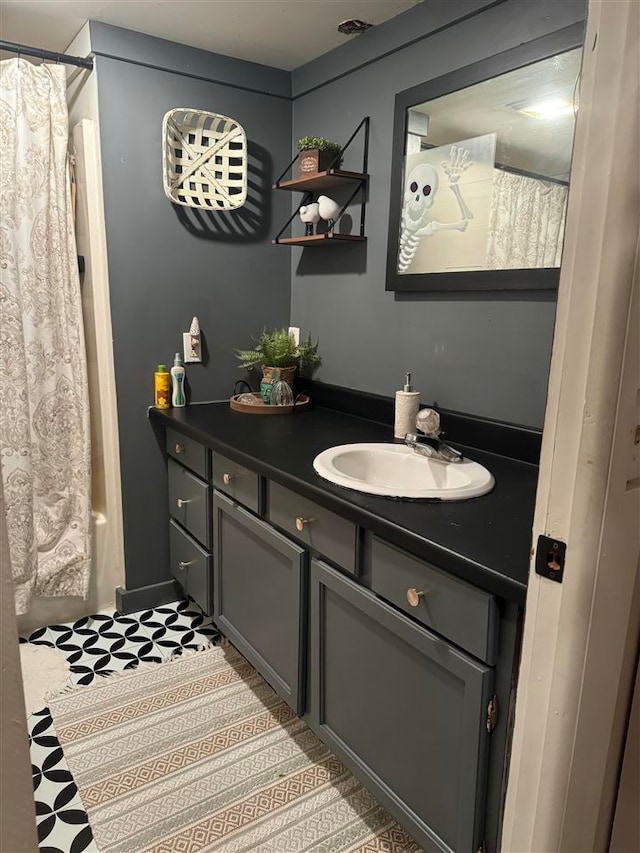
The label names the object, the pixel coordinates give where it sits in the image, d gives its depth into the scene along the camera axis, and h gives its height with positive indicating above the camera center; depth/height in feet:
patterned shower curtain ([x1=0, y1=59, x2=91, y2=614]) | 6.73 -0.71
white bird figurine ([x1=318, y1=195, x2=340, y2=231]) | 7.11 +1.03
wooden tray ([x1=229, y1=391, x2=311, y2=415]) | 7.40 -1.38
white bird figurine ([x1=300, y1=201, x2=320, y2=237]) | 7.26 +0.98
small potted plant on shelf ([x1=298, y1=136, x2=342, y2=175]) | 6.87 +1.60
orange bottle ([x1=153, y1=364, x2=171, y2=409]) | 7.65 -1.17
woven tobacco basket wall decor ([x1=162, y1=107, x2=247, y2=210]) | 7.22 +1.62
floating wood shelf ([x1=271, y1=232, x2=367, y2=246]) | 6.91 +0.67
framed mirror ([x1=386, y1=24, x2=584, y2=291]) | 4.90 +1.16
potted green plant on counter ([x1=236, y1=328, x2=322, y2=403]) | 7.64 -0.80
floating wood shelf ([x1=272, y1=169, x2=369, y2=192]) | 6.70 +1.33
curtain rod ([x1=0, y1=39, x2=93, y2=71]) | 6.52 +2.54
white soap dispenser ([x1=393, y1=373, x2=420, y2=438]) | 6.05 -1.09
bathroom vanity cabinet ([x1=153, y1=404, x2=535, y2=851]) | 3.61 -2.50
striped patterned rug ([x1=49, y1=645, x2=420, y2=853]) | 4.86 -4.26
